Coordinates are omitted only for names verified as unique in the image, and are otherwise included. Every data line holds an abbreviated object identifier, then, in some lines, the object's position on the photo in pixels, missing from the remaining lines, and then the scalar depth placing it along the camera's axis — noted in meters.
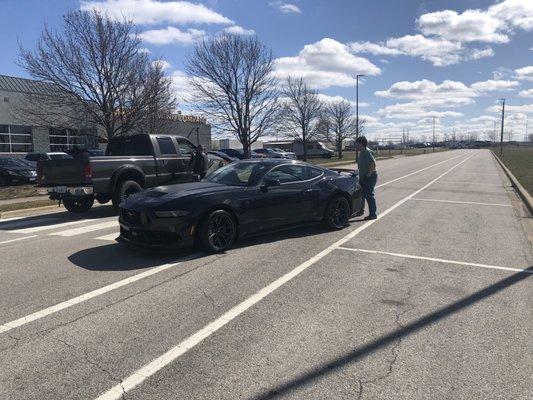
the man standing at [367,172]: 10.06
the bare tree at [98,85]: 18.53
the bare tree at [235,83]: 29.41
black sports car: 6.49
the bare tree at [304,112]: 43.12
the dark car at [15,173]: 20.62
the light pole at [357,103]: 44.62
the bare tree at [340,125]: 56.12
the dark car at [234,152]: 36.03
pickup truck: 10.70
